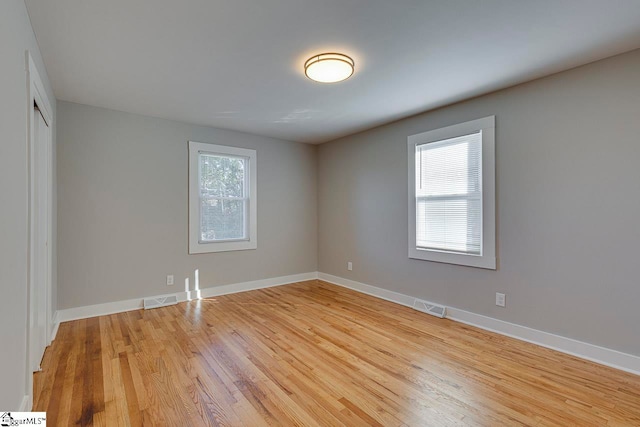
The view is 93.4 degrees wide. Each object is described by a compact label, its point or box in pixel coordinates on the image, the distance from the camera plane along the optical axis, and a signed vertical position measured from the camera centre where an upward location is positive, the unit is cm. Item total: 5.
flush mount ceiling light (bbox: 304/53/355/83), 244 +124
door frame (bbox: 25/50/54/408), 184 +21
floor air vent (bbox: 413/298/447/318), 358 -114
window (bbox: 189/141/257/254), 430 +24
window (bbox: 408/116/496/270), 321 +24
